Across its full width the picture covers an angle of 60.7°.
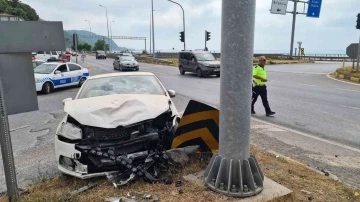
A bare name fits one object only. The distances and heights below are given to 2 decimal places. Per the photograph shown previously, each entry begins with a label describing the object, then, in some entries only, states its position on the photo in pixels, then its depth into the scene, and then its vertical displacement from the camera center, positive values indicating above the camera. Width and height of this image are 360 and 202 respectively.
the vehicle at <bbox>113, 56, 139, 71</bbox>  30.06 -1.42
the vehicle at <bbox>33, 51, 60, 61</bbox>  36.63 -0.81
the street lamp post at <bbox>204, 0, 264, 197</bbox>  3.23 -0.63
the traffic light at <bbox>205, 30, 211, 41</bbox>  33.88 +1.55
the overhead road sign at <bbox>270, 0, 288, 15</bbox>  33.31 +4.62
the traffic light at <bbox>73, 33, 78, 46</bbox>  25.32 +1.00
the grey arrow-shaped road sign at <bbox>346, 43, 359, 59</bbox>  19.88 -0.06
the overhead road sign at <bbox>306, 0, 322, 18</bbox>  34.50 +4.56
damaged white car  3.98 -1.14
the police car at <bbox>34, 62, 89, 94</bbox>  14.41 -1.28
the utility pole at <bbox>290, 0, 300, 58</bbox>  36.71 +2.47
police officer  8.78 -0.95
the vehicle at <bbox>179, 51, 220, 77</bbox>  21.48 -0.99
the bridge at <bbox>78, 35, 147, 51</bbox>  107.44 +4.96
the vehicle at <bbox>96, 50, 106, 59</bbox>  67.31 -1.23
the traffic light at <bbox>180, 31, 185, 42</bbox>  37.60 +1.54
